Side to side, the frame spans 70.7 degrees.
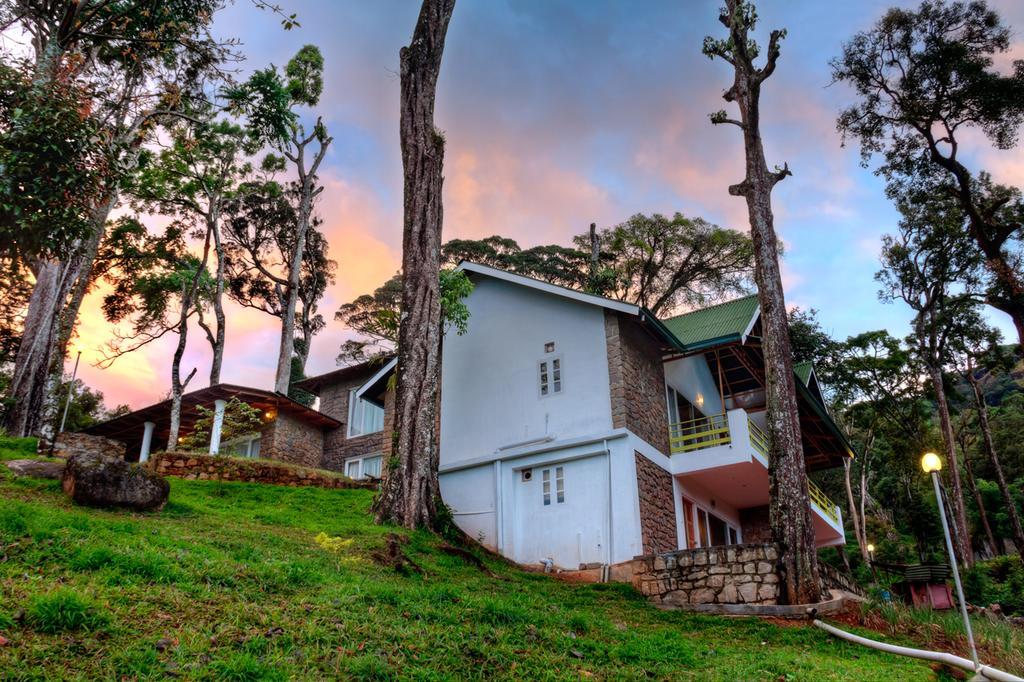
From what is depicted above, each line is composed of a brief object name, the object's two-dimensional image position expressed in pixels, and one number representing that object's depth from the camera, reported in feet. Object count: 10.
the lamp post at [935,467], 27.68
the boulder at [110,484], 32.68
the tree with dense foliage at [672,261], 106.83
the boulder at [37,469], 35.42
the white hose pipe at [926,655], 23.48
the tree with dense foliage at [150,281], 84.91
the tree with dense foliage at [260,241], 104.42
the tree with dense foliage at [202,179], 56.70
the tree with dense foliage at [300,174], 94.43
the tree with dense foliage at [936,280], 88.58
